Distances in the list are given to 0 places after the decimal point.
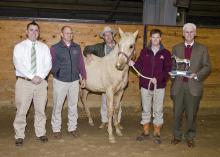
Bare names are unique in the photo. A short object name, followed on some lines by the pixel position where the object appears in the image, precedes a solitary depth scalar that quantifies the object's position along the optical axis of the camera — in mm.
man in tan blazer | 3159
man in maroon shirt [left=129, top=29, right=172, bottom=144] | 3289
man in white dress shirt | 3074
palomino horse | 3202
